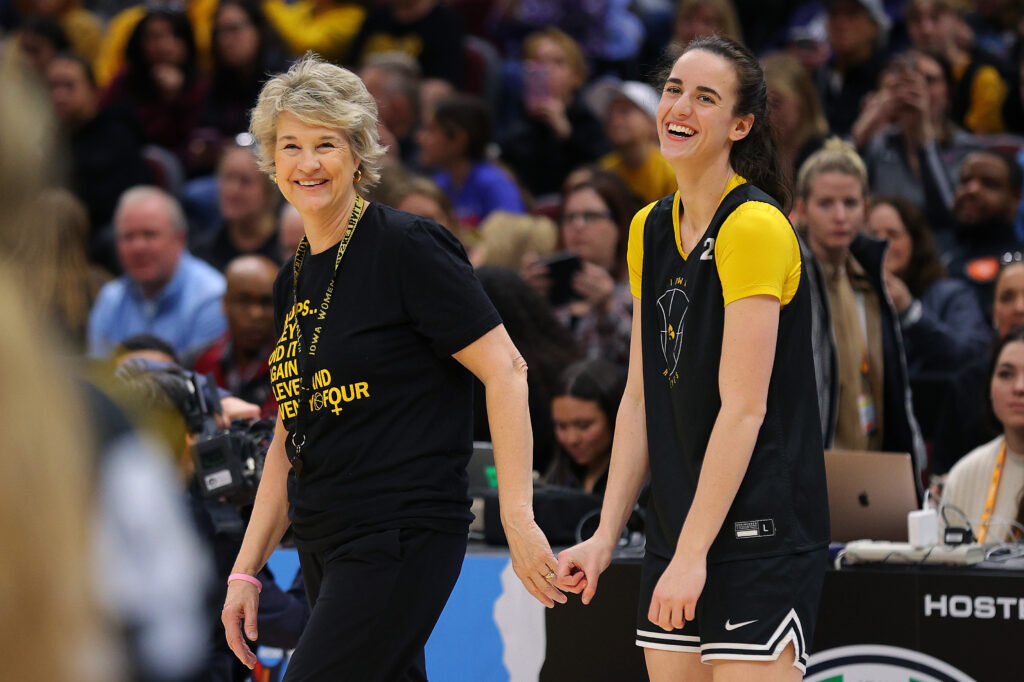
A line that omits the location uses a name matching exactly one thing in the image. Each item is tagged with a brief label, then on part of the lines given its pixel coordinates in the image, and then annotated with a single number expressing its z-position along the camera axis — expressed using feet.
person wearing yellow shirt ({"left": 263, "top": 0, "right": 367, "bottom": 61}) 67.87
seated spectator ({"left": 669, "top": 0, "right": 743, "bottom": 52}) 59.31
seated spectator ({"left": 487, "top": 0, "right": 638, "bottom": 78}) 66.64
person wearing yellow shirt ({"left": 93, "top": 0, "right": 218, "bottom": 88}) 69.67
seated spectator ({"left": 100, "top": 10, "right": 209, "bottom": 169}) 66.49
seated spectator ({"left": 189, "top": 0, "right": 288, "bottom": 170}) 65.26
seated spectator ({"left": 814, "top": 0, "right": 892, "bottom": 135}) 57.72
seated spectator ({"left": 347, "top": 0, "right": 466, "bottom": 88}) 65.05
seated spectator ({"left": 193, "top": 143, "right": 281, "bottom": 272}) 54.29
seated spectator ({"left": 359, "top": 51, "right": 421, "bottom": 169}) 58.13
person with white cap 53.88
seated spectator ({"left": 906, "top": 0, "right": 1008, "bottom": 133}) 55.42
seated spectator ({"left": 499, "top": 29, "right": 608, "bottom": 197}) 59.98
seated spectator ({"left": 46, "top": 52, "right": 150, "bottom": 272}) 61.26
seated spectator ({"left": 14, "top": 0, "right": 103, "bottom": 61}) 75.05
